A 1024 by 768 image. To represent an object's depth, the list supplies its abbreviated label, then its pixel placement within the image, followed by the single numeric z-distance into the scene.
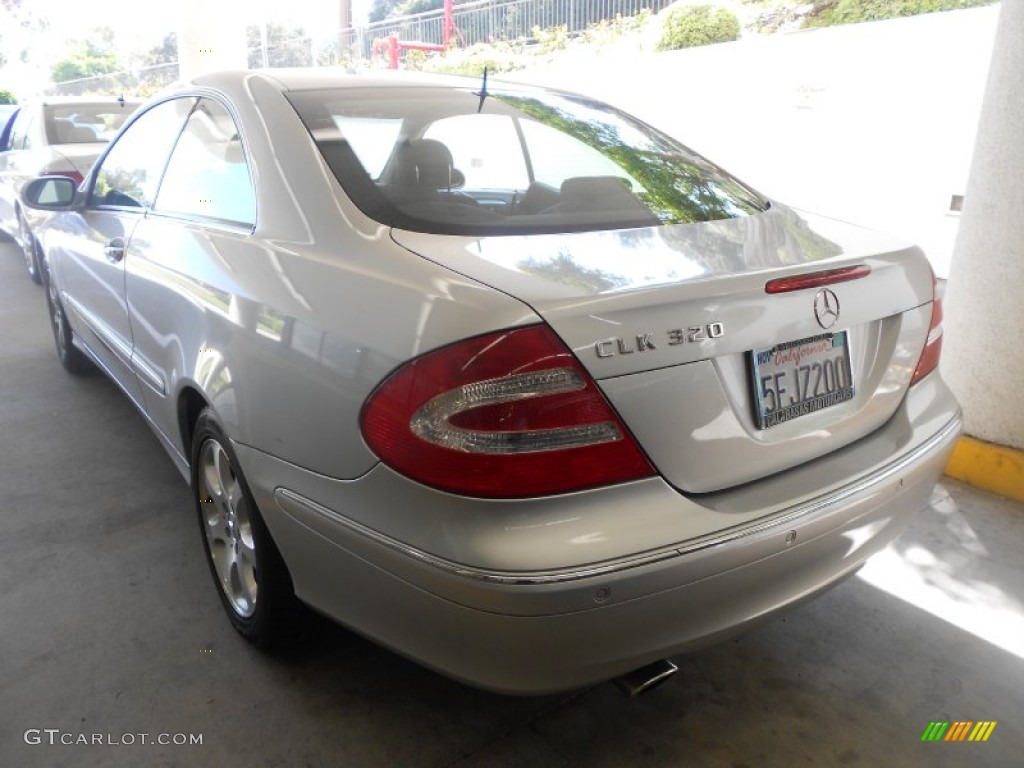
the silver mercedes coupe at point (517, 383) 1.47
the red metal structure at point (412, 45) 17.09
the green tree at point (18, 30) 40.84
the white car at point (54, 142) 6.46
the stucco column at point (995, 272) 3.15
